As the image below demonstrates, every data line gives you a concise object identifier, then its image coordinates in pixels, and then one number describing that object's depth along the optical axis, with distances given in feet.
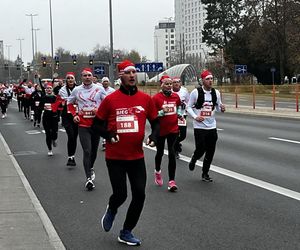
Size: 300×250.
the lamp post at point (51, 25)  199.27
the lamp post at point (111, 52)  123.44
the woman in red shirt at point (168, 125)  29.07
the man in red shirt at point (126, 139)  18.85
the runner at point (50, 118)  44.78
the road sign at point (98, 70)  159.46
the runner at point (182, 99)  38.55
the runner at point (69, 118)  36.22
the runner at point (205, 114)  30.66
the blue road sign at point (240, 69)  144.87
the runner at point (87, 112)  30.22
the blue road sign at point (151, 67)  122.72
